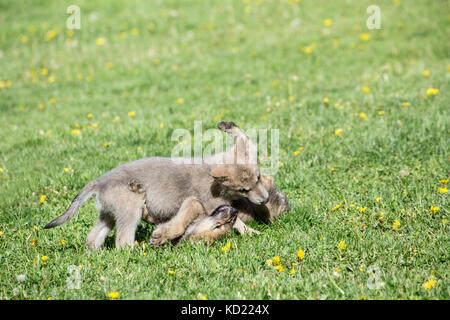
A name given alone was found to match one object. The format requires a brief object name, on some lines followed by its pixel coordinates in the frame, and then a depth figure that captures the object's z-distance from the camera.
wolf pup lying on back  10.06
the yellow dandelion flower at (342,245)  9.37
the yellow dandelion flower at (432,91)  16.48
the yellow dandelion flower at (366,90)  17.83
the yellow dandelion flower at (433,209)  10.32
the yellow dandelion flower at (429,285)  7.86
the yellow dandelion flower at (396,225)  10.01
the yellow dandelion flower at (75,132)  16.37
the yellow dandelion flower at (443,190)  10.98
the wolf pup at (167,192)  10.10
